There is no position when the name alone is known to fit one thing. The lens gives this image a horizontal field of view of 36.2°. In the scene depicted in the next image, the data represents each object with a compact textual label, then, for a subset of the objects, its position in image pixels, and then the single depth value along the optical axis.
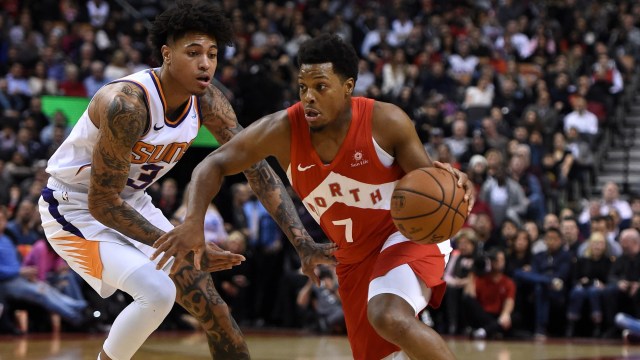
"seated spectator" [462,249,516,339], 11.16
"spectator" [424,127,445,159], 13.73
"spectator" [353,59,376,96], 16.21
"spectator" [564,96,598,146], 15.12
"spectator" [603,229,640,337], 11.01
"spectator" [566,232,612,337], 11.21
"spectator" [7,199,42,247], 11.38
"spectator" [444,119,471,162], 13.98
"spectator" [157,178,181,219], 12.41
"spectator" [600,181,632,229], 12.94
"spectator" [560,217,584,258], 11.69
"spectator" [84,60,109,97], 14.61
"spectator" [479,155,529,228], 12.73
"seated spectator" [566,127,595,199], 14.37
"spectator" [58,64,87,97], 14.67
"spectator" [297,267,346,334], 11.55
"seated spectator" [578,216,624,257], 11.58
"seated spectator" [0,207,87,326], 10.70
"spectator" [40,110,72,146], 13.16
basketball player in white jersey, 5.18
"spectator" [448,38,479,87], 16.81
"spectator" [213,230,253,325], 12.05
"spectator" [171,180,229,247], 11.87
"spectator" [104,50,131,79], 14.82
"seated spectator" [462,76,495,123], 15.32
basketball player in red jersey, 4.94
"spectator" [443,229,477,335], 11.35
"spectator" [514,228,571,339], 11.46
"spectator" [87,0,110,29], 17.02
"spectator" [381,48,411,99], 16.25
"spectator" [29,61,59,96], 14.47
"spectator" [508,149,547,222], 13.23
